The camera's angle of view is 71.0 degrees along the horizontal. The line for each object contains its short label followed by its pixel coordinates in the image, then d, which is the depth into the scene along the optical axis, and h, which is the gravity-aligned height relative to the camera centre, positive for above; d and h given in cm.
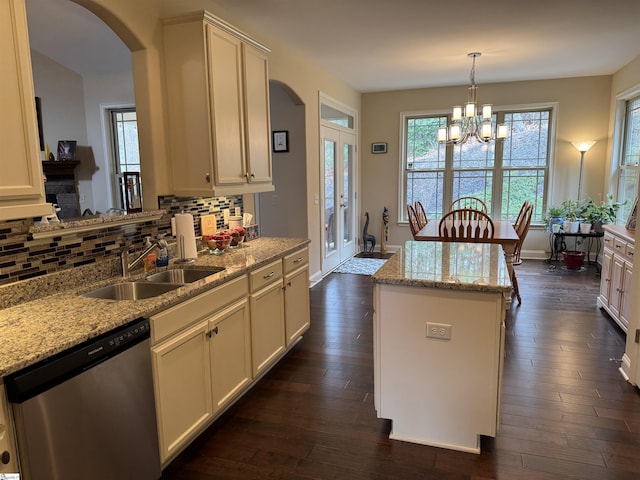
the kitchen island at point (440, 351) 211 -86
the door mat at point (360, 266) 613 -130
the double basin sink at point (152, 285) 230 -57
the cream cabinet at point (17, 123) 158 +21
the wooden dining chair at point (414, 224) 492 -56
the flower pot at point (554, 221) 622 -69
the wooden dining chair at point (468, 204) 689 -48
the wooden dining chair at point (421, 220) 527 -57
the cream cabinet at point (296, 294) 325 -90
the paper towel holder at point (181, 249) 276 -44
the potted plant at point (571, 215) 599 -60
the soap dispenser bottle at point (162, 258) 264 -47
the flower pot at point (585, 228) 593 -75
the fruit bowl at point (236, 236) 329 -43
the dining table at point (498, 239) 411 -61
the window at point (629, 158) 552 +15
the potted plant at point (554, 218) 622 -65
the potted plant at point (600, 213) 588 -56
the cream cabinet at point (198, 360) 199 -91
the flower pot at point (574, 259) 600 -118
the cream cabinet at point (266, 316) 279 -92
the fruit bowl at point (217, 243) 310 -46
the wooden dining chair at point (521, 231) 455 -63
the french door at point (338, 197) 589 -31
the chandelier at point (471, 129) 469 +49
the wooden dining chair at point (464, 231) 420 -56
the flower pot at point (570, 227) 598 -74
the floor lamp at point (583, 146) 628 +35
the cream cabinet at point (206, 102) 275 +48
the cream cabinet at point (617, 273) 366 -90
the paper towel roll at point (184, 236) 277 -36
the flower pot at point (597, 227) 593 -74
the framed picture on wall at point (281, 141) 518 +40
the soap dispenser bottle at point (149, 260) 259 -47
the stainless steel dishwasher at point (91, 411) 139 -80
